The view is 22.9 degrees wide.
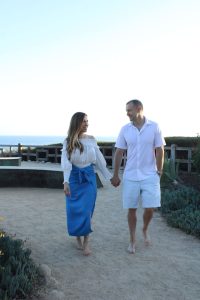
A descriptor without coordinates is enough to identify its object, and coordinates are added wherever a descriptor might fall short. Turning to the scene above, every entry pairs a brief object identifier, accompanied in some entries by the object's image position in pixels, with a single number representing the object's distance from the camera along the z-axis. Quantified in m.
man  5.93
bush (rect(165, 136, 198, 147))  18.16
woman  5.93
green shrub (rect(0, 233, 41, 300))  4.12
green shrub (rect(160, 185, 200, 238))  7.45
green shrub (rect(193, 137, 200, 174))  11.95
